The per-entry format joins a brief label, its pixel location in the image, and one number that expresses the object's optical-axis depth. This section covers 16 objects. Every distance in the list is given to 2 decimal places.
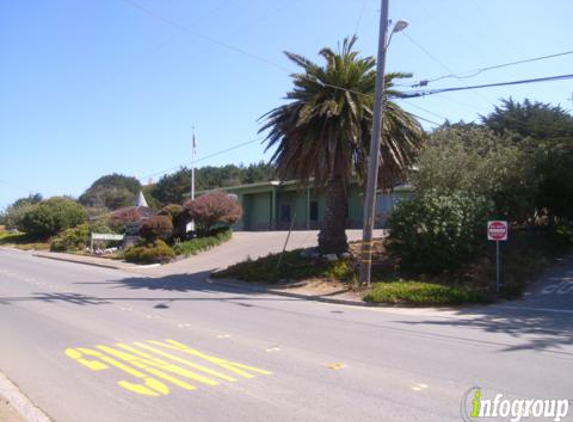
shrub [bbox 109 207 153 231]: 41.34
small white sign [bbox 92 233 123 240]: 38.75
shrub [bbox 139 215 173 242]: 33.78
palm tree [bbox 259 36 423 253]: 19.55
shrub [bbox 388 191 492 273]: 17.64
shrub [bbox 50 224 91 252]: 43.09
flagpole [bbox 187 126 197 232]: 36.88
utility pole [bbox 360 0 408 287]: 16.88
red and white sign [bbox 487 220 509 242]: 16.23
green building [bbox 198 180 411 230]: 38.44
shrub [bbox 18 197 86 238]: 53.00
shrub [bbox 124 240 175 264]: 30.12
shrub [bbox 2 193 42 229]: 60.84
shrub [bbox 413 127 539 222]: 20.78
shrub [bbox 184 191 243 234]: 34.50
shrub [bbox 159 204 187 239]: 36.09
